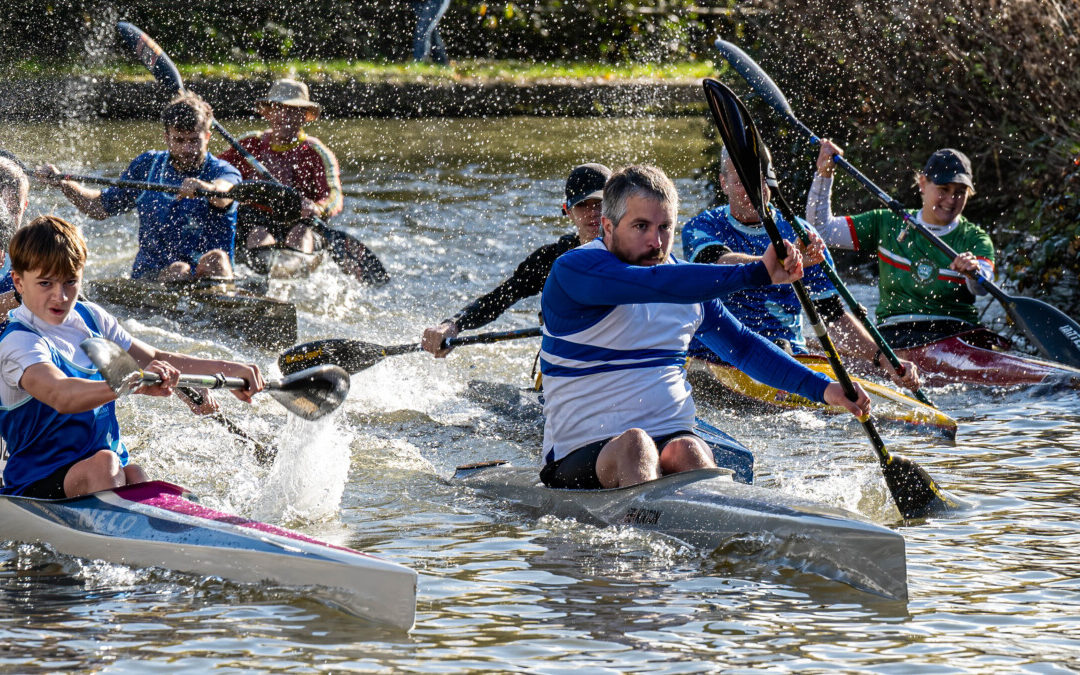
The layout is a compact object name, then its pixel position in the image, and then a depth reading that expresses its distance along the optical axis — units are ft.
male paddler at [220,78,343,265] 69.67
